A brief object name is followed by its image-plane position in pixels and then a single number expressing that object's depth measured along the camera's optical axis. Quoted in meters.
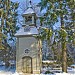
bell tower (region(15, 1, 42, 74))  24.08
